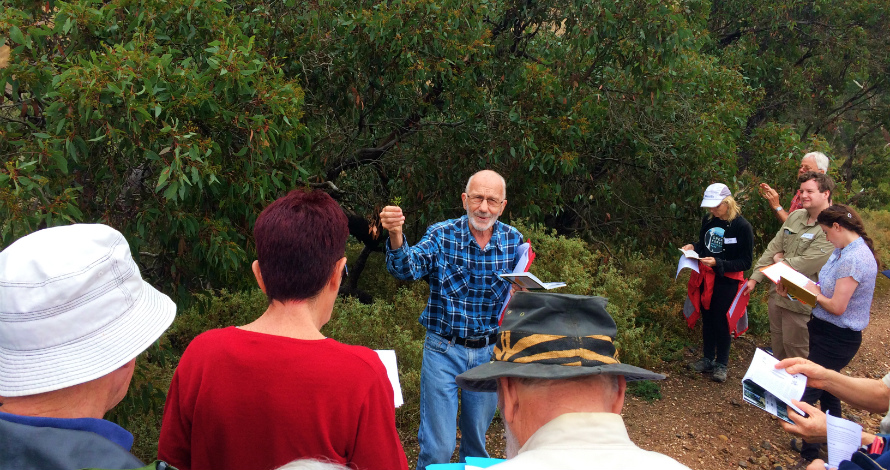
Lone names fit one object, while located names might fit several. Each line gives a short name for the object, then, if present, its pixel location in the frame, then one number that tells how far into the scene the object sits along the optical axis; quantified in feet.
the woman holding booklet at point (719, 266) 17.65
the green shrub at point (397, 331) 15.44
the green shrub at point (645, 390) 18.20
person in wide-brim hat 4.33
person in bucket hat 4.01
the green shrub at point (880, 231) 33.79
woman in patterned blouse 13.01
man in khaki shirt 15.52
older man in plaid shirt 10.76
